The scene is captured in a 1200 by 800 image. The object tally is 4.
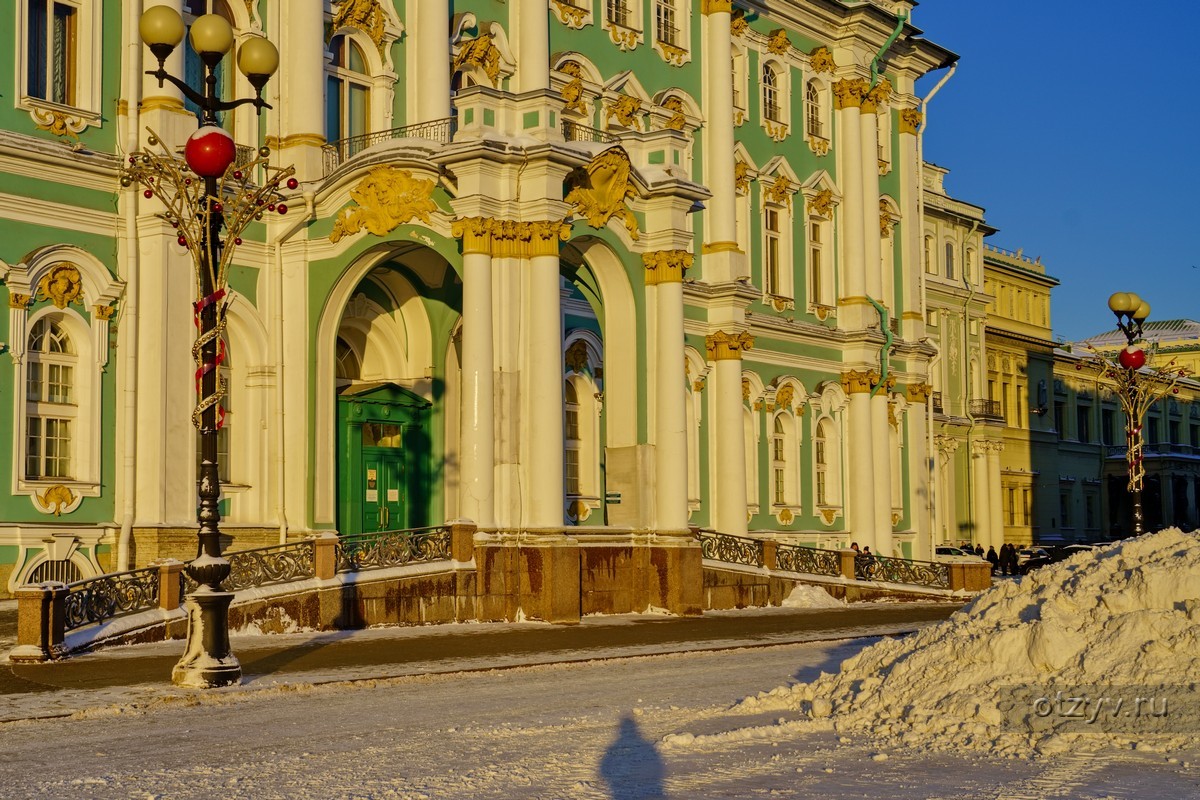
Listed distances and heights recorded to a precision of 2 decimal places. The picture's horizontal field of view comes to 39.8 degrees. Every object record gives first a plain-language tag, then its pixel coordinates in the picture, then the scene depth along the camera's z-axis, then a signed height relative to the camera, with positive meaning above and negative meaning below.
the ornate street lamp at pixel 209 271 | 14.80 +2.30
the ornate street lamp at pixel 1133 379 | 27.92 +2.27
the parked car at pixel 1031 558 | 50.44 -1.60
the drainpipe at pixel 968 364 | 58.34 +5.04
